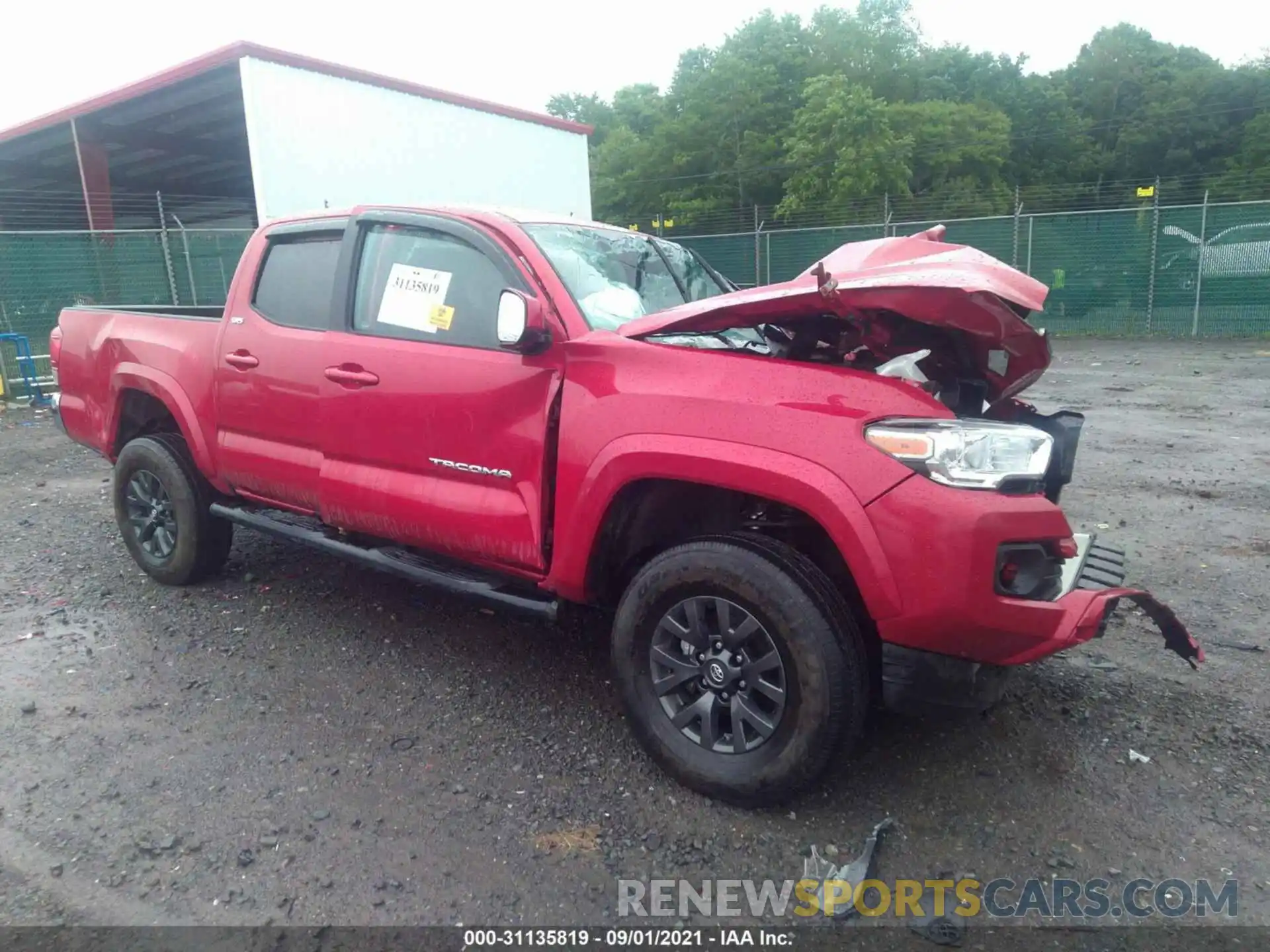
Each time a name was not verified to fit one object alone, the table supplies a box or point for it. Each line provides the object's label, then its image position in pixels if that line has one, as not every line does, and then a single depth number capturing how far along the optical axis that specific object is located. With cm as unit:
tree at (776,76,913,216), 3112
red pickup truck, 261
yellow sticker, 359
